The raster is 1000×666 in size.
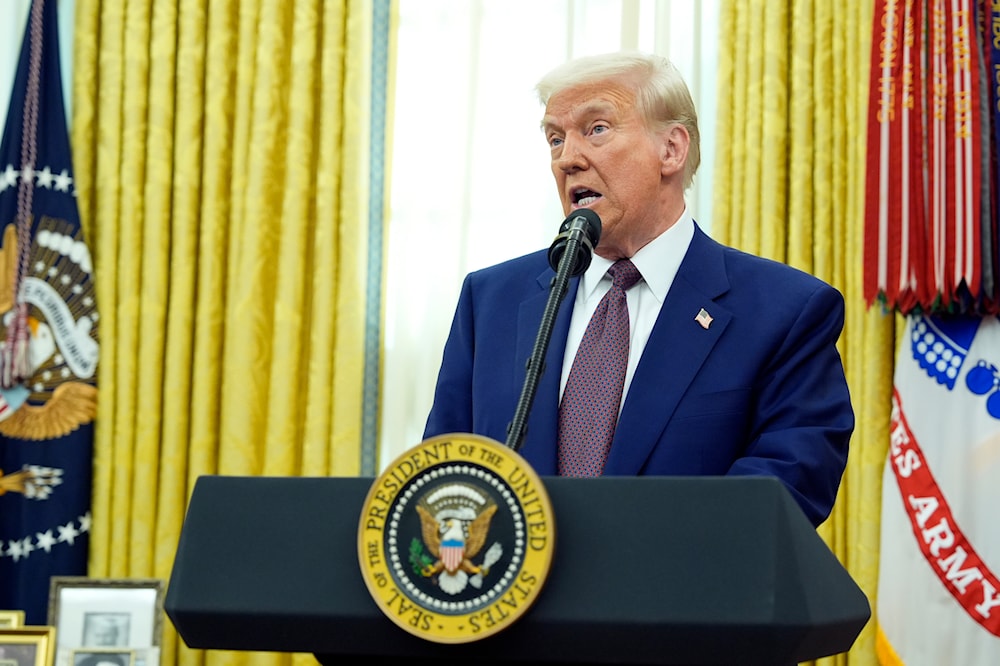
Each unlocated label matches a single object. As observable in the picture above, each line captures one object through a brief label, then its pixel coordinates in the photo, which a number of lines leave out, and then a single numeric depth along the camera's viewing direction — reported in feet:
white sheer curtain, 12.64
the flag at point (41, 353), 12.55
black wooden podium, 3.54
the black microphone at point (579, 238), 4.84
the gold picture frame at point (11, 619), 11.73
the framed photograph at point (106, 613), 11.55
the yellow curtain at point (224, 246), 12.55
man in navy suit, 5.77
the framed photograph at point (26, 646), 11.16
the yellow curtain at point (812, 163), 11.25
